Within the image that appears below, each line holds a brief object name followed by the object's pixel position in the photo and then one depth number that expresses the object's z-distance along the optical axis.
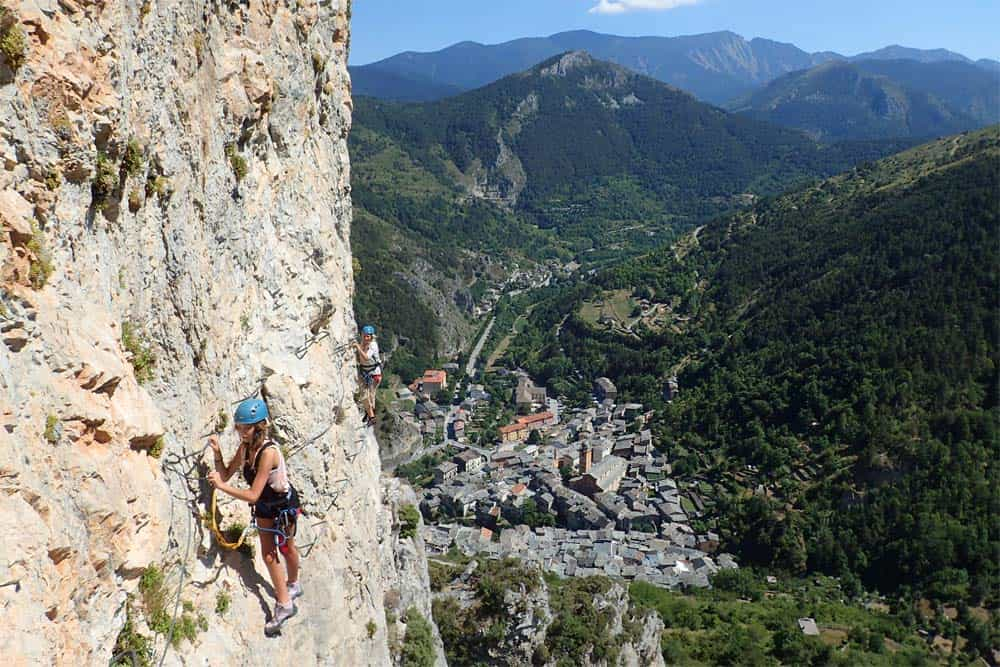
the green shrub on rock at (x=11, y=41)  4.87
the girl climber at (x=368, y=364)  14.19
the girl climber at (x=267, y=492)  7.03
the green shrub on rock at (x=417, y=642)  15.34
